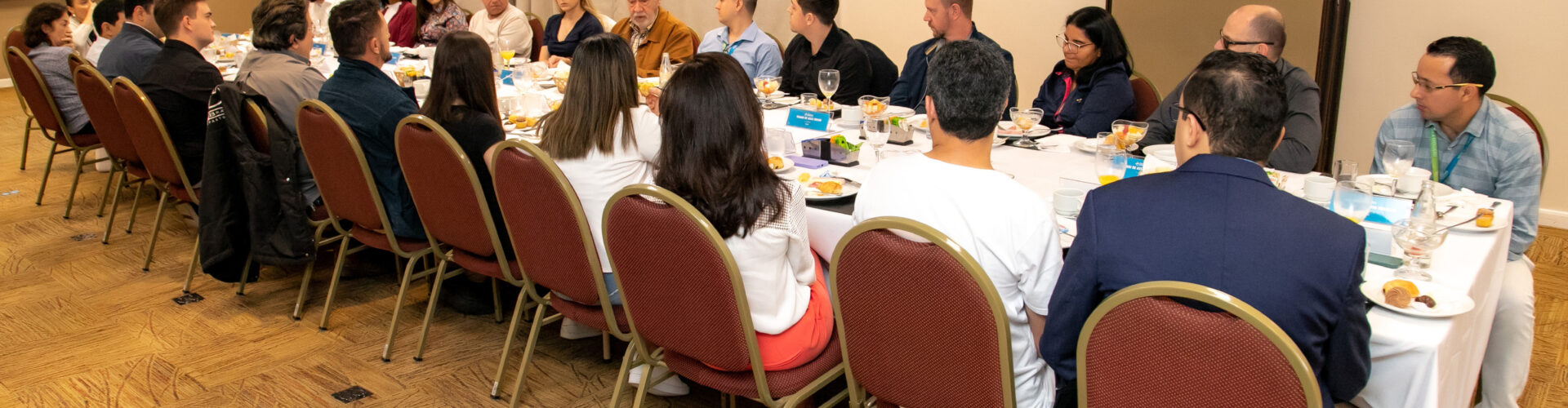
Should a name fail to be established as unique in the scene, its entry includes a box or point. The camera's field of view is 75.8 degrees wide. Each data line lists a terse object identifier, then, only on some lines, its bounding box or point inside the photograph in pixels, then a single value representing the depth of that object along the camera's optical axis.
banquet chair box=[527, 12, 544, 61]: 6.66
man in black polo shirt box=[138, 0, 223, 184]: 3.77
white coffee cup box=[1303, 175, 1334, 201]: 2.44
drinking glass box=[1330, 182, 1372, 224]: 2.29
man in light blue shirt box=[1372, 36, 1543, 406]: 2.50
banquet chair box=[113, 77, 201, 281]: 3.55
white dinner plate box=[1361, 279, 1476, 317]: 1.74
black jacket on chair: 3.32
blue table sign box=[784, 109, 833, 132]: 3.54
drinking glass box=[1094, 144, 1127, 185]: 2.63
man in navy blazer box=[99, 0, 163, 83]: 4.48
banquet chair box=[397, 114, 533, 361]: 2.65
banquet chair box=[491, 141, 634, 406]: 2.29
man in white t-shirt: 1.78
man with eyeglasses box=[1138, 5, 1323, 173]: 3.01
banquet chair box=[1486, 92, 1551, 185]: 2.75
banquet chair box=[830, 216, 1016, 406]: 1.63
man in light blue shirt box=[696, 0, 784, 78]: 5.20
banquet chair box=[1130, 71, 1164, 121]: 3.90
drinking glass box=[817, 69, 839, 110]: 3.82
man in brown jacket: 5.55
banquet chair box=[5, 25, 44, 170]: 5.84
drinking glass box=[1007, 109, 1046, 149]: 3.28
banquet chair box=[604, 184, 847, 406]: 1.93
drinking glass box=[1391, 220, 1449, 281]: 1.91
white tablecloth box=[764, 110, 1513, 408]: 1.68
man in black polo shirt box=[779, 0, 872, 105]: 4.75
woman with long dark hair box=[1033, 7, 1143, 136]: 3.68
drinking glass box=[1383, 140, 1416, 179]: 2.49
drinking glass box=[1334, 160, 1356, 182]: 2.44
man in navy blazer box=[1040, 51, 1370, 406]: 1.48
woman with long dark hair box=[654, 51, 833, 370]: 2.08
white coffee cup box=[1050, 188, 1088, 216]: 2.39
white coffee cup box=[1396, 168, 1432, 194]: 2.51
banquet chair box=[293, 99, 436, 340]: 2.96
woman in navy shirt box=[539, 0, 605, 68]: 6.02
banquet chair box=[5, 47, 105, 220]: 4.68
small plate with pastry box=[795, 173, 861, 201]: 2.58
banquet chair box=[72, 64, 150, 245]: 3.89
